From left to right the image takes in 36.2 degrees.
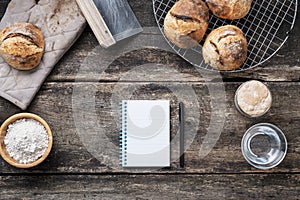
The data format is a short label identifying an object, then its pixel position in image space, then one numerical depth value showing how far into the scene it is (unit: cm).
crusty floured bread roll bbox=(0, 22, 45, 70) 154
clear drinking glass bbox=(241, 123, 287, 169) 163
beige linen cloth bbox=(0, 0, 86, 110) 161
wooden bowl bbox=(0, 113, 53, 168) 154
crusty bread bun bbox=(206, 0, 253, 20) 152
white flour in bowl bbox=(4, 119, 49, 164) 154
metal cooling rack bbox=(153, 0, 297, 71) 162
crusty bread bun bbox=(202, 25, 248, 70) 151
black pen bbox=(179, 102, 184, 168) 164
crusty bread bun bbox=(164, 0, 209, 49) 151
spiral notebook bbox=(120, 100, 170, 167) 161
